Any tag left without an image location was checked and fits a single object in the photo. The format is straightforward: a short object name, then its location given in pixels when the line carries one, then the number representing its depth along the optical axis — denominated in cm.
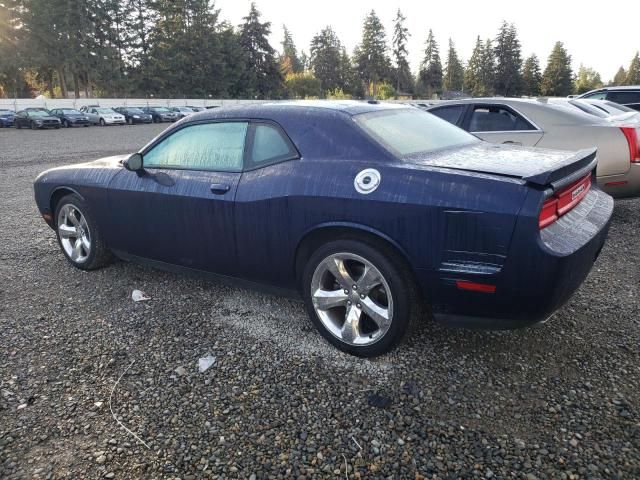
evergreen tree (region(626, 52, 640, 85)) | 10441
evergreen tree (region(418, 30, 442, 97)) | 9806
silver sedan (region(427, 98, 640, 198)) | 524
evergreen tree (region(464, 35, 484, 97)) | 9338
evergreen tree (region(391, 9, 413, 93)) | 9331
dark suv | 1166
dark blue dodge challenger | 230
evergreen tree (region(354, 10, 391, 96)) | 8994
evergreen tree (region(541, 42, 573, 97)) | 8381
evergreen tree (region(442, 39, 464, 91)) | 10856
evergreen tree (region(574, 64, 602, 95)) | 9256
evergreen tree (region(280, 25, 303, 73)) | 11531
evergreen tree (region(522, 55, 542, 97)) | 8719
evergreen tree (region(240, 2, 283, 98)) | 6372
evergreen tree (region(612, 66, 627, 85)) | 11498
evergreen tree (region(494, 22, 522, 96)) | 8581
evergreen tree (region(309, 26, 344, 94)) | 8719
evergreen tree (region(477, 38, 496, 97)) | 8800
